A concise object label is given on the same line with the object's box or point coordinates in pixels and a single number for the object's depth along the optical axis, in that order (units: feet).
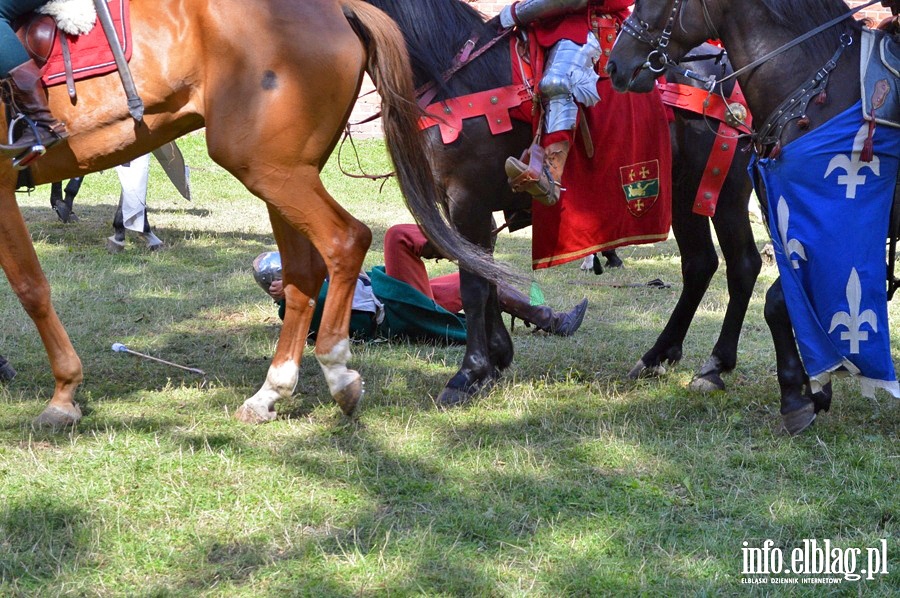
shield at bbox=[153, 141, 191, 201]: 31.52
